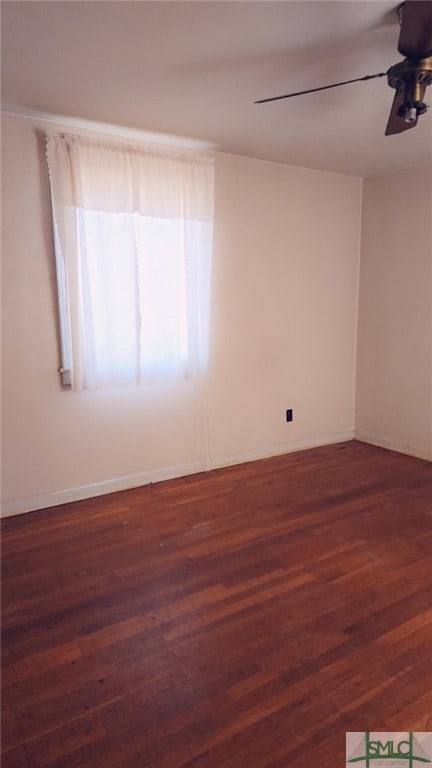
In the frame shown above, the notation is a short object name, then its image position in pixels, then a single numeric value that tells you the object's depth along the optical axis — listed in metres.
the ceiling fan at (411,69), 1.54
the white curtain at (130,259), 2.79
